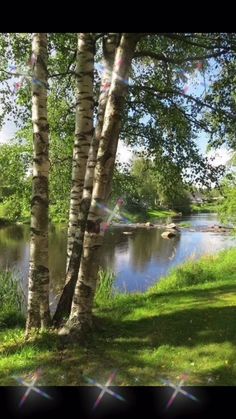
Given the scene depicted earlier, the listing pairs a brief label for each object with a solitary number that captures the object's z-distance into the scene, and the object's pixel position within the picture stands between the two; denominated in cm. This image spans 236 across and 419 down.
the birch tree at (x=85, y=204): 786
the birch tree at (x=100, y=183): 636
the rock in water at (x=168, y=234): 3727
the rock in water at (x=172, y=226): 4485
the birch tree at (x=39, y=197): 734
